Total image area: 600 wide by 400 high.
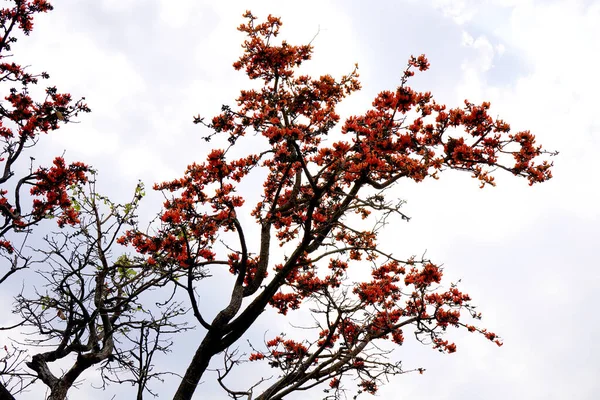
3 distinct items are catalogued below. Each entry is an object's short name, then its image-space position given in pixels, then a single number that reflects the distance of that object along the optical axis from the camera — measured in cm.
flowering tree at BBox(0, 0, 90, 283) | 952
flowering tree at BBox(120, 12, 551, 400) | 784
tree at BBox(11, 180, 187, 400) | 688
